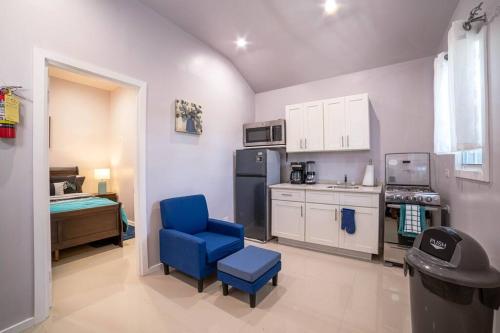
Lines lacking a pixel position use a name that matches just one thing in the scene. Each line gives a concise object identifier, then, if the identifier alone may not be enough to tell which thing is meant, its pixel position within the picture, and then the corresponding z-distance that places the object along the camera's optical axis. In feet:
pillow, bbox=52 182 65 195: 13.10
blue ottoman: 6.55
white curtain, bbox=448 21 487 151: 4.91
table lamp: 15.88
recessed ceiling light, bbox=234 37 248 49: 10.83
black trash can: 3.63
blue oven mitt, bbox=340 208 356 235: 9.73
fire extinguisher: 5.22
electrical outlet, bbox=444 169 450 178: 8.29
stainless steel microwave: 12.40
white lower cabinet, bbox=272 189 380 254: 9.54
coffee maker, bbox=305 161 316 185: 12.46
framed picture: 9.60
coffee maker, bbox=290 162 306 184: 12.51
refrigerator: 11.99
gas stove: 8.25
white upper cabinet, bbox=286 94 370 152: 10.40
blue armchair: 7.39
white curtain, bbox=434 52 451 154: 7.23
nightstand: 15.07
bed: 9.48
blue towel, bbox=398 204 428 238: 8.26
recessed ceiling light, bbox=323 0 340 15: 8.28
